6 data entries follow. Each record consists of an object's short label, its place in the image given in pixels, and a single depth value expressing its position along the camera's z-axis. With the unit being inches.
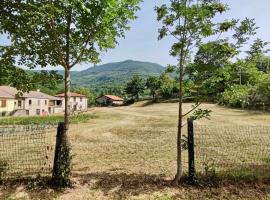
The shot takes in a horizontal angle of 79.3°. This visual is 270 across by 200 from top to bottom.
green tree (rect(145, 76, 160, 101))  1873.7
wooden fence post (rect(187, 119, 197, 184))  208.1
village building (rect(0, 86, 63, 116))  1271.7
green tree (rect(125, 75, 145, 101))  2208.0
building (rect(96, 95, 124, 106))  2502.6
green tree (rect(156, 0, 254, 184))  203.9
